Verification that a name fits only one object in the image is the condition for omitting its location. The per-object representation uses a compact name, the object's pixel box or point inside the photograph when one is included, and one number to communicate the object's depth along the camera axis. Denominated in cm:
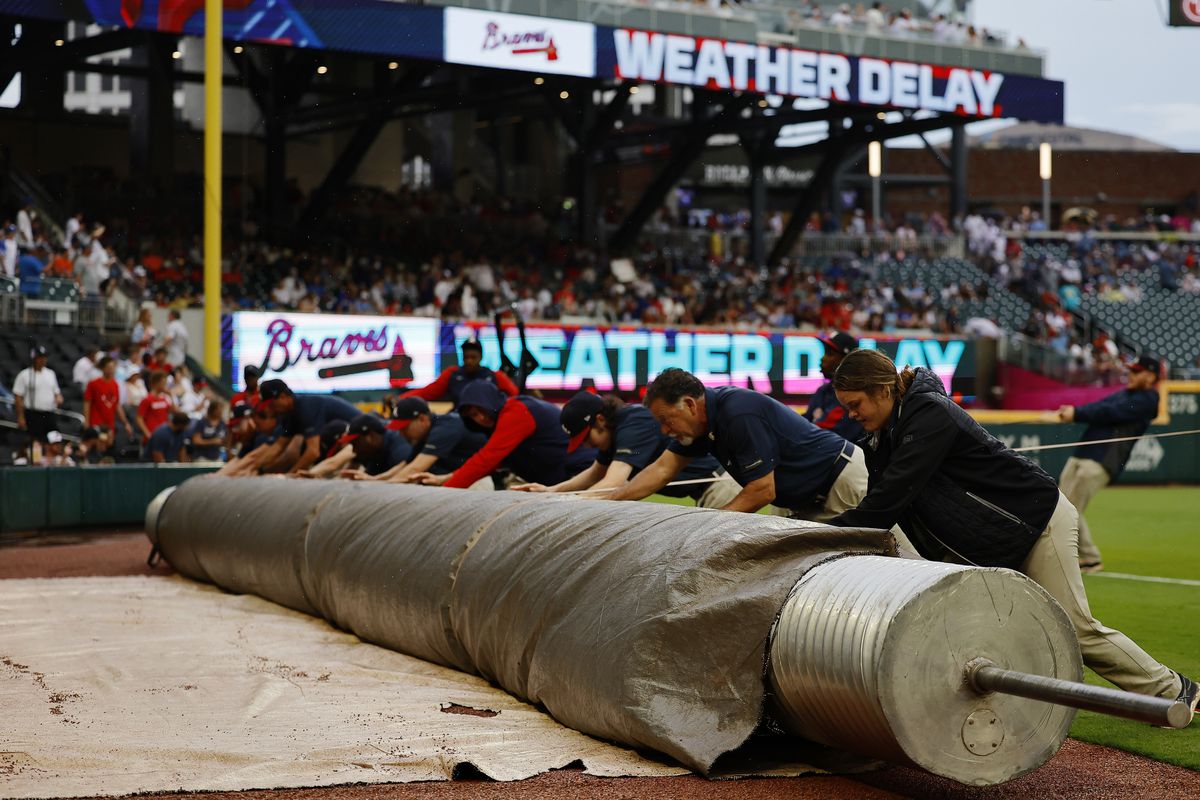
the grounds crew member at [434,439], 997
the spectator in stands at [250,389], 1425
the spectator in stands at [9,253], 1961
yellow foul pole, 1723
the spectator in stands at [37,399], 1670
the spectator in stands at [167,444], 1655
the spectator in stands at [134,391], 1747
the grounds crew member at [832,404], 942
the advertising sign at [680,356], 2601
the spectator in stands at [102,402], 1680
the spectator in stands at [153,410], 1702
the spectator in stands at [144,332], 1870
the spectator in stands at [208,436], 1702
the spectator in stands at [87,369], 1797
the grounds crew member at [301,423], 1212
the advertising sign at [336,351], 2223
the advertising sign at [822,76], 2705
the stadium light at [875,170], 5244
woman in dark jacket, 494
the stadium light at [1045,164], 5547
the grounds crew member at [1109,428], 1091
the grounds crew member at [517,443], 912
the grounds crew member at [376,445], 1088
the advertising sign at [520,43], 2558
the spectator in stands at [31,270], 1923
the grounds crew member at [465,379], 1109
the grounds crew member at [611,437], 795
